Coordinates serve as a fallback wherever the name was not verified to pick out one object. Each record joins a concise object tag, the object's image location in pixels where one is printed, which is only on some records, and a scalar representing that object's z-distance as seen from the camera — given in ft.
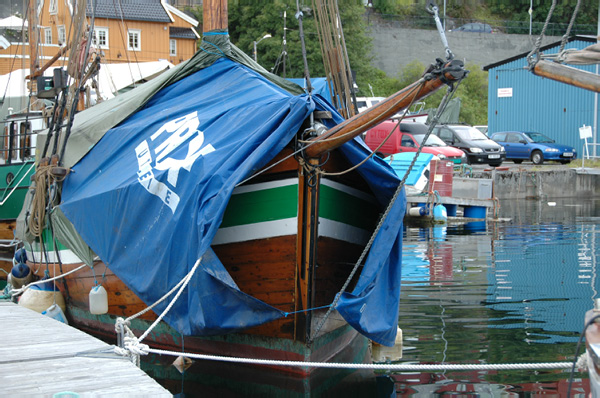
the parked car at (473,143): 100.27
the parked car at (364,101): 121.07
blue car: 107.49
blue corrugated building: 114.62
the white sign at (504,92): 124.57
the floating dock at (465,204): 72.95
